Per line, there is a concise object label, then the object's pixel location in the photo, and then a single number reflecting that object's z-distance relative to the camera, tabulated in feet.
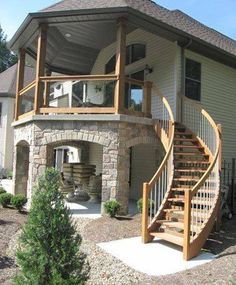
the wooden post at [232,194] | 28.08
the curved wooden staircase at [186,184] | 18.04
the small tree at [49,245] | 10.47
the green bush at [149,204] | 20.99
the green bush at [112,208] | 23.86
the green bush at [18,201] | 26.35
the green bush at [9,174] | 55.61
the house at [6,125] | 58.61
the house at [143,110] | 20.65
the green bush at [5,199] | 27.49
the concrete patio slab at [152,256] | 15.71
